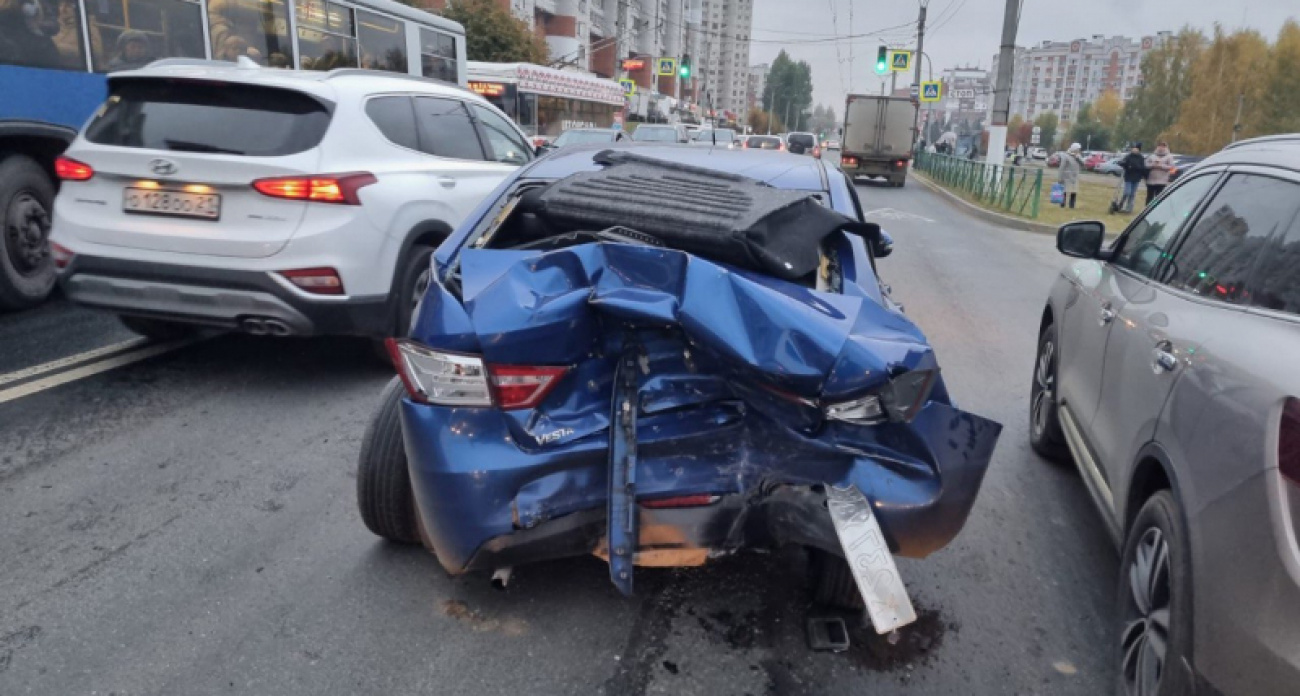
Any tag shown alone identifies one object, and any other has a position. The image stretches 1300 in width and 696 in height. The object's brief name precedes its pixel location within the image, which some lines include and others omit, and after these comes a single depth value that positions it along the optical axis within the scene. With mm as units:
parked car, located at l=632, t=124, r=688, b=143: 28688
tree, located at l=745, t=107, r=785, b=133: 148250
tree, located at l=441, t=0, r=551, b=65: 41219
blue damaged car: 2637
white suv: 5086
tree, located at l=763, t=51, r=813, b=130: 161625
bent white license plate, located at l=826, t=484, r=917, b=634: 2438
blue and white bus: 6840
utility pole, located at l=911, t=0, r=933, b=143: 43656
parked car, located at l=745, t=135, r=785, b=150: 39609
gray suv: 2018
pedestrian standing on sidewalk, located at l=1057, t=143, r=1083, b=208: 21984
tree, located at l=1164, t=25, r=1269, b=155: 70812
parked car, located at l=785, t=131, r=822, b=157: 45875
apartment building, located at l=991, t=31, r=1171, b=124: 190125
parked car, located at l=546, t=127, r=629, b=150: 22178
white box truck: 32812
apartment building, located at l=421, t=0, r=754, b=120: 71188
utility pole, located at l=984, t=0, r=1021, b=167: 21891
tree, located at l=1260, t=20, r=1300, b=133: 67125
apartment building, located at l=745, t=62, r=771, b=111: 182475
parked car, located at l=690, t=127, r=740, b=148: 34156
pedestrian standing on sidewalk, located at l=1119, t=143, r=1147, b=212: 20781
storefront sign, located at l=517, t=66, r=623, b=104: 28753
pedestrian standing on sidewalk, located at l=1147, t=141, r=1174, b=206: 19766
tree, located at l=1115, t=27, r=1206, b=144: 87938
